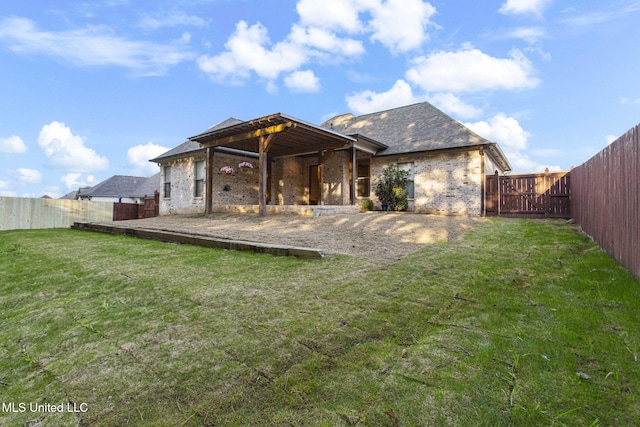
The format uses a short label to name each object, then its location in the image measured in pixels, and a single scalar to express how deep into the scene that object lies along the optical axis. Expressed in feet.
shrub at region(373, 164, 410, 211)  43.29
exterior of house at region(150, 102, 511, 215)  39.86
